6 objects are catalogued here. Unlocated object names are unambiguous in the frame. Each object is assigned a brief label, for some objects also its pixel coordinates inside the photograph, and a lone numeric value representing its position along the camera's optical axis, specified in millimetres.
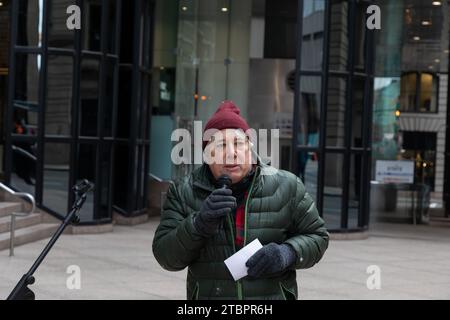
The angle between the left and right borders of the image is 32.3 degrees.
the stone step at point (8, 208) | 13148
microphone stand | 3930
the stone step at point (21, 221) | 12359
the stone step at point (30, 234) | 11750
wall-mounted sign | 20672
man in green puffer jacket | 3355
